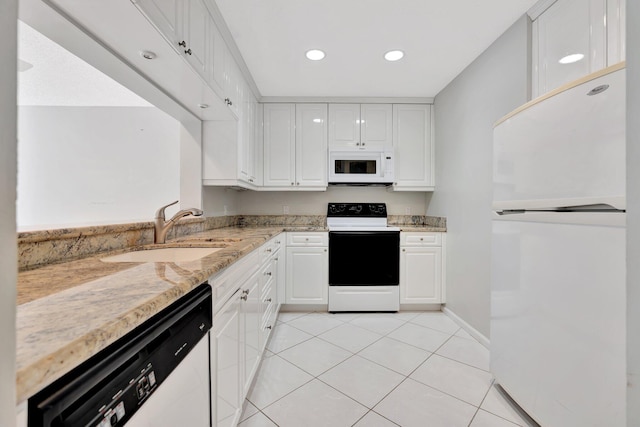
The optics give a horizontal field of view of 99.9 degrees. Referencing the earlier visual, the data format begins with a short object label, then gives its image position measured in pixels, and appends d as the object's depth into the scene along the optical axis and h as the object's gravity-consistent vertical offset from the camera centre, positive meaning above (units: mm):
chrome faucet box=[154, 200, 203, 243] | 1614 -73
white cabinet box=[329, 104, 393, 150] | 3131 +1031
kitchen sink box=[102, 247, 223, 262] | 1277 -213
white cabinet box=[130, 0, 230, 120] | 1150 +832
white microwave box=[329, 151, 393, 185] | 3082 +558
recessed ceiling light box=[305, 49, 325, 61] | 2207 +1339
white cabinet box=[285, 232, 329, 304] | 2854 -582
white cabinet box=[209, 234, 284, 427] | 989 -553
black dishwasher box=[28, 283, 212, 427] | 384 -293
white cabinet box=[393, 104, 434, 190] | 3146 +805
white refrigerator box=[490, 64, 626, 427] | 941 -167
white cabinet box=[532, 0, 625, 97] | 1292 +946
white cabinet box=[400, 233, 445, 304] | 2873 -568
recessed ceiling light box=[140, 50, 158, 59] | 1262 +759
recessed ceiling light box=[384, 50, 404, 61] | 2211 +1337
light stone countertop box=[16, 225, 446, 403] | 364 -187
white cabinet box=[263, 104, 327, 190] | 3143 +824
